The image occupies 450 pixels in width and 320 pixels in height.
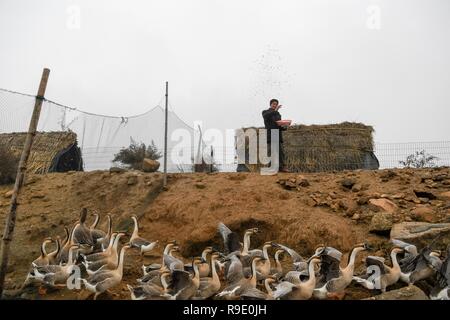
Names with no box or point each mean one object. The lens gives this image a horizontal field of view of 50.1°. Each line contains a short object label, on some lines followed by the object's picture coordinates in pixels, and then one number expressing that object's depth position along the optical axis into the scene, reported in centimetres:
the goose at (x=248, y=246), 966
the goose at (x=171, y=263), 842
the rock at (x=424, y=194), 1162
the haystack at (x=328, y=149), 1611
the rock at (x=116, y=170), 1423
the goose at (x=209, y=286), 806
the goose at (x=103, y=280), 814
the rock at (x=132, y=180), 1350
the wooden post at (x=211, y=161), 1561
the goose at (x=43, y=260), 952
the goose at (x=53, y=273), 877
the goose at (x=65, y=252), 970
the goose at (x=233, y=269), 843
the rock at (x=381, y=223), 1048
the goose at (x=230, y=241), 1011
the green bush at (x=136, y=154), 1512
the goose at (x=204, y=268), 913
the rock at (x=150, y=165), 1457
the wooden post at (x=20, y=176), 807
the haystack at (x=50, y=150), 1500
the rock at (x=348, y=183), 1245
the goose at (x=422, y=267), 817
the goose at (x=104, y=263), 889
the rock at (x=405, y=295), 687
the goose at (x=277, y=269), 897
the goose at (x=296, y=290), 759
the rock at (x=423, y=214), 1069
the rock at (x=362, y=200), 1161
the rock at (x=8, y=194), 1399
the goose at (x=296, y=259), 891
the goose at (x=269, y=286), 764
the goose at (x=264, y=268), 887
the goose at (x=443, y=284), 711
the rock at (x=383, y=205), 1119
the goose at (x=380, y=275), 810
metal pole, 1239
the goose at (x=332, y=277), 793
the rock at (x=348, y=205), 1138
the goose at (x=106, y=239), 1045
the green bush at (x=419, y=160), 1582
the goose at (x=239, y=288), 776
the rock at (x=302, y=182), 1259
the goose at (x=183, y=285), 777
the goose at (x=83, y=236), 1042
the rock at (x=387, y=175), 1261
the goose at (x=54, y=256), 970
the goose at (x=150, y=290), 778
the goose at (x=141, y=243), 1049
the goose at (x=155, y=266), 916
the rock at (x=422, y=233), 929
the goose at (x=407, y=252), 877
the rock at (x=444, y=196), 1149
